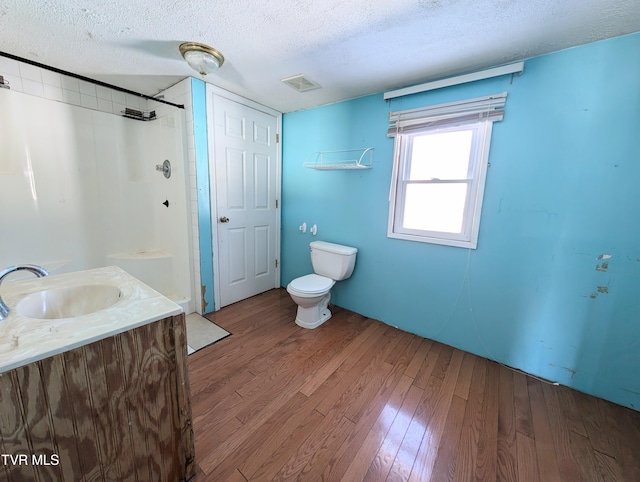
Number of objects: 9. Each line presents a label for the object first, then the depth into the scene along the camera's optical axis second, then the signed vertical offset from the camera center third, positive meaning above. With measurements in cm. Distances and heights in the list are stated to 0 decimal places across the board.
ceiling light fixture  153 +85
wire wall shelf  224 +39
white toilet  214 -72
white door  235 +0
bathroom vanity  68 -60
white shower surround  193 +2
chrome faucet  85 -31
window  177 +27
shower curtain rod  154 +81
